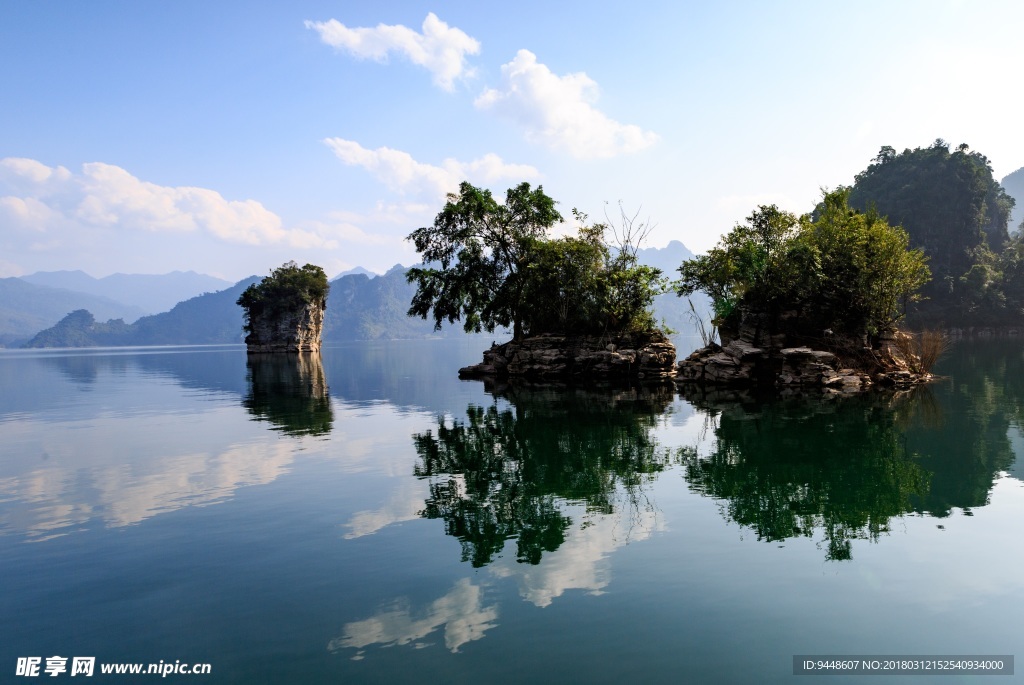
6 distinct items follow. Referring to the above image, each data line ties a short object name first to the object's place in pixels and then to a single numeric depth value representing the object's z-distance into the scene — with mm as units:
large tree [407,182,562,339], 51000
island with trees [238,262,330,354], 117875
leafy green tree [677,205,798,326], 39562
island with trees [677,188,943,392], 36719
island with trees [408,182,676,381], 47656
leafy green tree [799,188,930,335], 36906
